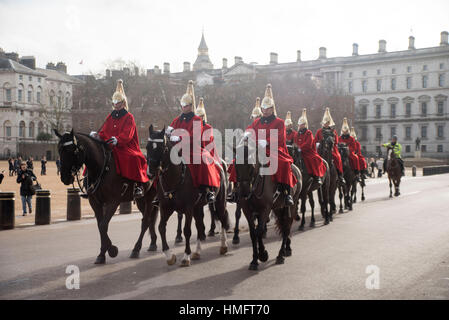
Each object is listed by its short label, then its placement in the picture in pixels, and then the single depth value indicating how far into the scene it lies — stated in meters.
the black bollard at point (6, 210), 12.52
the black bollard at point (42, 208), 13.53
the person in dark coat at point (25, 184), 15.61
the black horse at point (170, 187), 8.00
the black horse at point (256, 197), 7.80
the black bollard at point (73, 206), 14.55
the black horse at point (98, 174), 8.09
